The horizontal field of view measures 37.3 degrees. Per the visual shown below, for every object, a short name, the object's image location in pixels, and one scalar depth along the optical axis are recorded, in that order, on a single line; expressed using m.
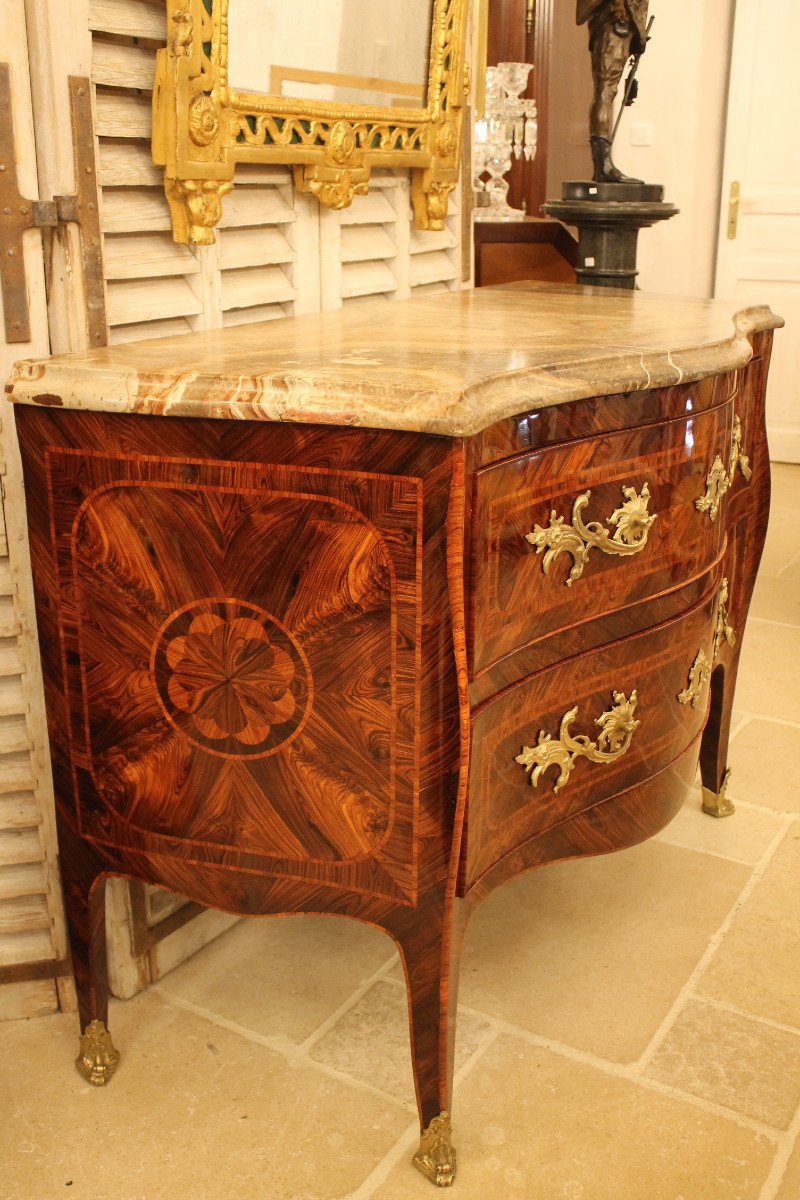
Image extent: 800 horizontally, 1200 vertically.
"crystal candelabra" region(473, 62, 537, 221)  4.12
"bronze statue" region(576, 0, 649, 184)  2.62
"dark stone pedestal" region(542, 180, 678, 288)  2.75
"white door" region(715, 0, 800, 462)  5.41
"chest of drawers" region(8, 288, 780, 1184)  1.35
